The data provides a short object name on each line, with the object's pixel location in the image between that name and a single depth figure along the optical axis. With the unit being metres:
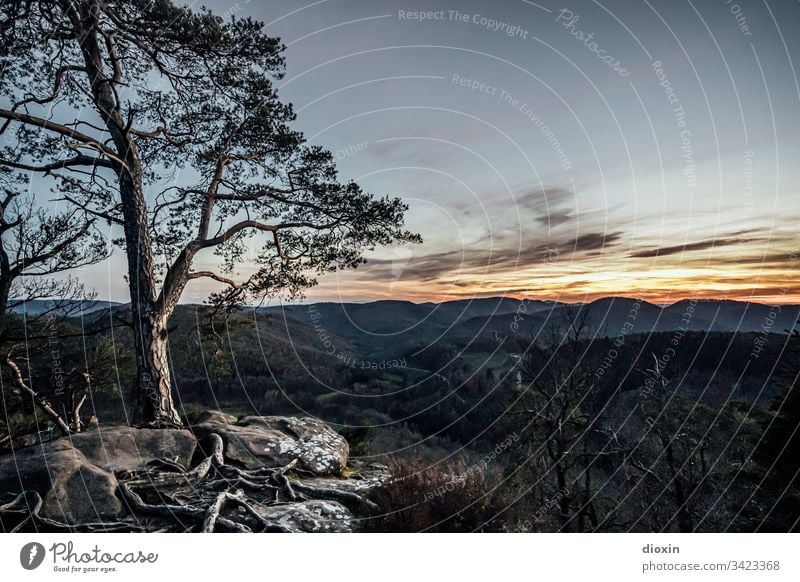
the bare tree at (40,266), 8.12
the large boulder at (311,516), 5.72
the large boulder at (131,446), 6.27
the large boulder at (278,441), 7.57
